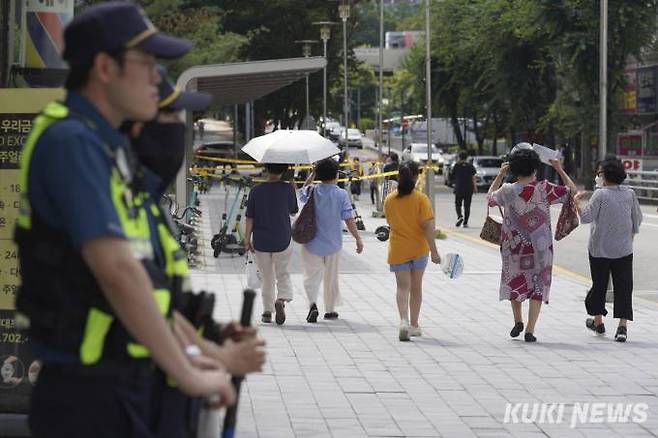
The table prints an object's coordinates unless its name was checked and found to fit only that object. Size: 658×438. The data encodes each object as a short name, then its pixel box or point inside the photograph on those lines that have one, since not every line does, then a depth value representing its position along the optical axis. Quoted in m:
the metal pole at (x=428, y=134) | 31.14
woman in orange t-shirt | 12.16
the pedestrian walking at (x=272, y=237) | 13.13
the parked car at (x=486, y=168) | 56.50
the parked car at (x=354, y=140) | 109.71
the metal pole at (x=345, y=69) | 51.31
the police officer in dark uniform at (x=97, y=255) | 3.23
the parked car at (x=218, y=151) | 60.62
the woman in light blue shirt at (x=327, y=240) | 13.51
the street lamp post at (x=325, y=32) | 52.72
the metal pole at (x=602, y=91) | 17.81
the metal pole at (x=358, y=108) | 133.07
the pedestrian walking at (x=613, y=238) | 12.08
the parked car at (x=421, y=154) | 73.75
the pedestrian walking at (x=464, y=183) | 31.59
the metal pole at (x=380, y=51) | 43.94
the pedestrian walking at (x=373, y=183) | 39.00
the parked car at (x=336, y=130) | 90.40
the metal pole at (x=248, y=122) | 57.95
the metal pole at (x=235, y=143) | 58.06
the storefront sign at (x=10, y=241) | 7.38
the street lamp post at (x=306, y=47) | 56.17
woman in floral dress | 12.00
